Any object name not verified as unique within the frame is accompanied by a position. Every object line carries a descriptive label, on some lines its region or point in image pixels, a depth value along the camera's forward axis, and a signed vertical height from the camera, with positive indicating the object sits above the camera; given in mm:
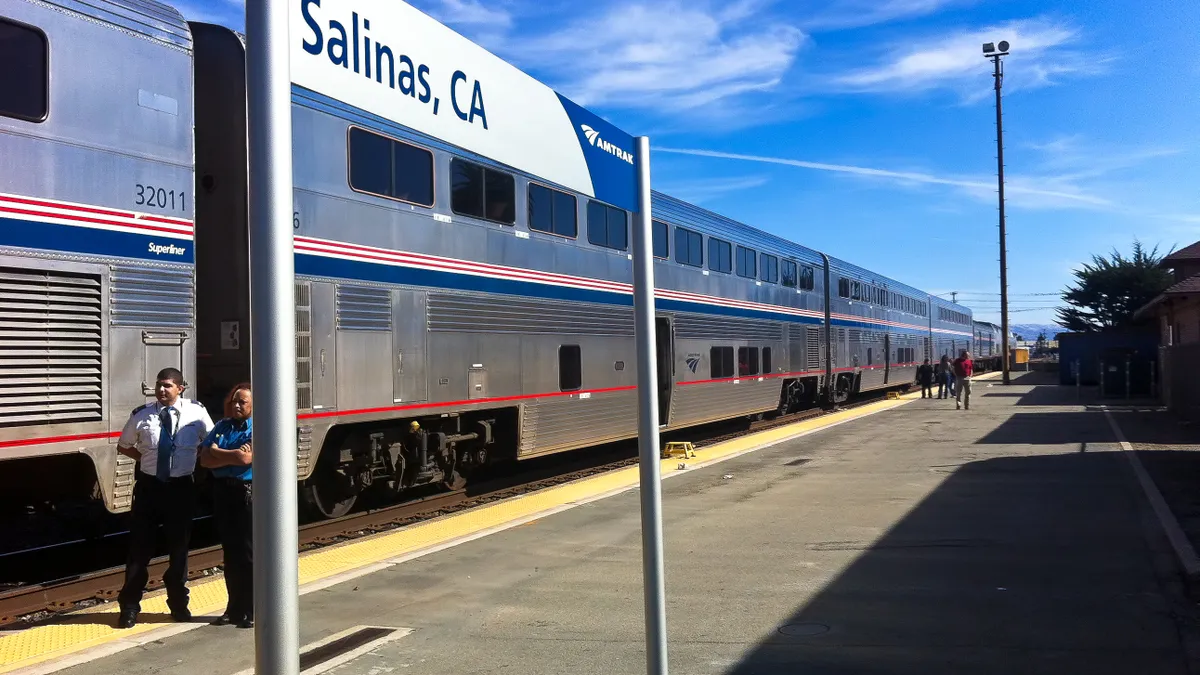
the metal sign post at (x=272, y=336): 2033 +61
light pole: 40469 +7951
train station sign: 2207 +703
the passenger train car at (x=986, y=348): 63406 +344
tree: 53625 +3370
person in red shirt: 25719 -540
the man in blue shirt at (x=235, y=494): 6129 -820
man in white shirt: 6152 -734
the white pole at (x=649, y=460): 3170 -329
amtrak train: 6492 +784
